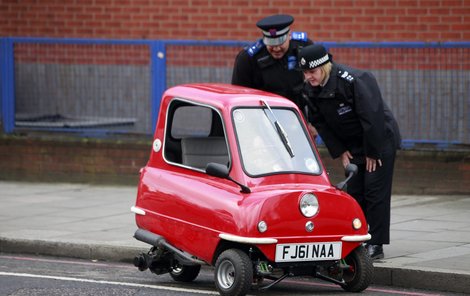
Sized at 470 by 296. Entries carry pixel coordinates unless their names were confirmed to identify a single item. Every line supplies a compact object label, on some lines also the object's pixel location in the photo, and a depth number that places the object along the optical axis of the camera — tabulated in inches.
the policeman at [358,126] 761.0
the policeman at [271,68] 829.2
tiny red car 668.7
